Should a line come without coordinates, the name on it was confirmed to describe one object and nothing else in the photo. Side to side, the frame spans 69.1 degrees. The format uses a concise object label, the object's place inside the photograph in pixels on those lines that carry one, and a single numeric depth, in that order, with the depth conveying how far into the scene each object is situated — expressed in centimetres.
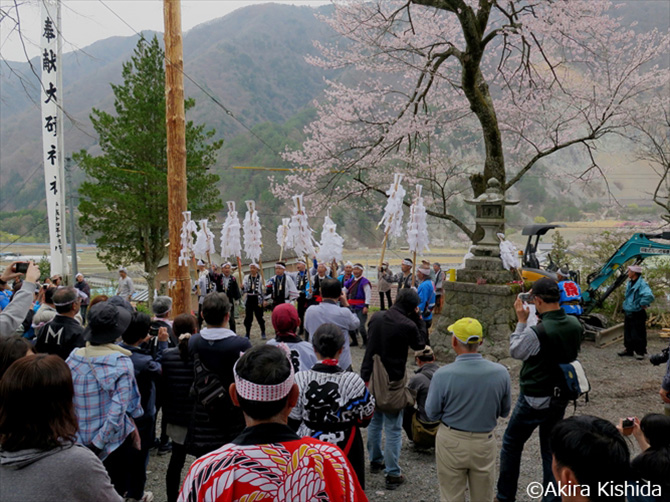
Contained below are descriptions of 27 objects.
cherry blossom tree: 1170
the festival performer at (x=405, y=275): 975
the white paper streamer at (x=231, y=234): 791
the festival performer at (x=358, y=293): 995
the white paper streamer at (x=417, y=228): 716
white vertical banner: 1364
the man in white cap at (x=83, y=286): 1211
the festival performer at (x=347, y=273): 1021
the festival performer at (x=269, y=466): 155
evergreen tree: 1836
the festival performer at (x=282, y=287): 990
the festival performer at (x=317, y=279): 977
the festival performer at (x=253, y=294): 1033
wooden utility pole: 790
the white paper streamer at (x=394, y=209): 678
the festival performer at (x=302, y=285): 1027
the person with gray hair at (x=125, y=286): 1263
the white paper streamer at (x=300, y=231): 758
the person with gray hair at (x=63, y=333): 388
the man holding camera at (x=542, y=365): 355
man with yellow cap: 320
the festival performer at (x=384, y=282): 1123
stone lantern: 909
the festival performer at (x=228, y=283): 1013
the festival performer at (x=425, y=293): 867
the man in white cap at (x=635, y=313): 899
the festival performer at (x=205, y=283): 980
